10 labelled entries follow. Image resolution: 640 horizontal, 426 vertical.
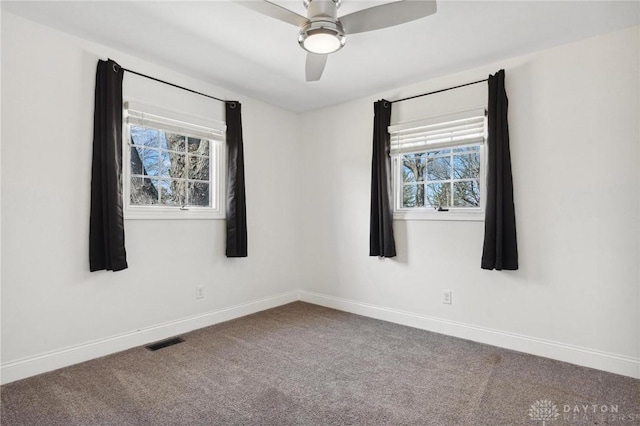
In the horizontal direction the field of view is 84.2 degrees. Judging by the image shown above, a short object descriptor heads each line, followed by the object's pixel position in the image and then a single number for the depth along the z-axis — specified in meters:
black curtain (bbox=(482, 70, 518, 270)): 2.88
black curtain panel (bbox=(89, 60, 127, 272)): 2.70
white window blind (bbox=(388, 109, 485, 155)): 3.16
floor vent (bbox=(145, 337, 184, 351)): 2.95
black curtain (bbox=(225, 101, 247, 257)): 3.64
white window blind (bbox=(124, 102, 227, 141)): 2.98
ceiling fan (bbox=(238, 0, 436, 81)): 1.97
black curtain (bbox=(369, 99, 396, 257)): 3.59
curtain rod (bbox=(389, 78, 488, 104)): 3.17
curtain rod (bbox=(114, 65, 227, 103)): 2.99
